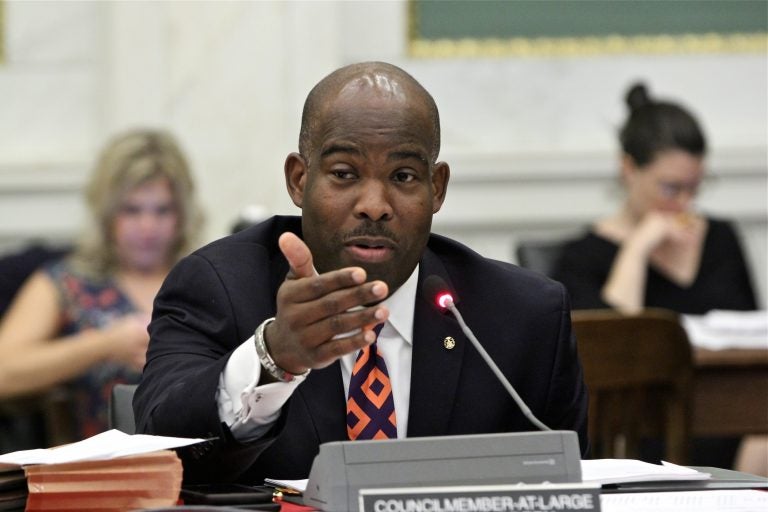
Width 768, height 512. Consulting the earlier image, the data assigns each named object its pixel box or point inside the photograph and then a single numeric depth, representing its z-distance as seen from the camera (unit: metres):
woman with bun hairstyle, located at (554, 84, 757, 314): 10.32
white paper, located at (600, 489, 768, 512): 3.96
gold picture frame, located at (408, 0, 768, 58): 12.27
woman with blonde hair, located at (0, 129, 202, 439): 9.14
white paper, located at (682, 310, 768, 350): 8.81
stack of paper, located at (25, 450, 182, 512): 3.84
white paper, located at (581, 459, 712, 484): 4.30
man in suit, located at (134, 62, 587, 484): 4.40
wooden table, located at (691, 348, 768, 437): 8.60
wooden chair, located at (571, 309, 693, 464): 7.84
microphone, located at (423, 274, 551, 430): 4.31
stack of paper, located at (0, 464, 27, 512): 3.90
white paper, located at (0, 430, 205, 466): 3.88
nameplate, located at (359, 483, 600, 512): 3.55
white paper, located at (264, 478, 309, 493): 4.23
